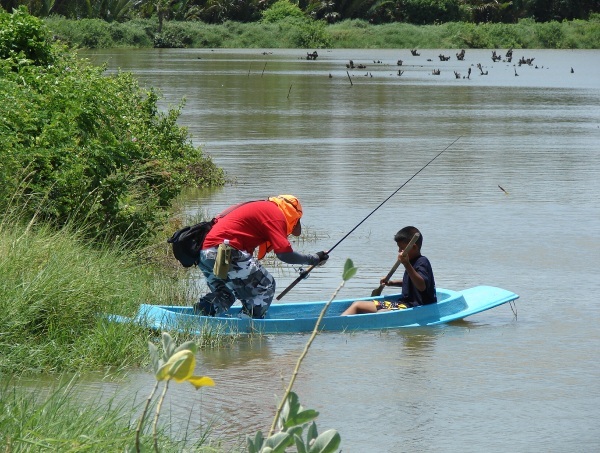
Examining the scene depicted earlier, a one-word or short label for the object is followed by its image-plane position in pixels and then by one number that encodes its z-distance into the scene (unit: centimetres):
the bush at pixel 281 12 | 16924
